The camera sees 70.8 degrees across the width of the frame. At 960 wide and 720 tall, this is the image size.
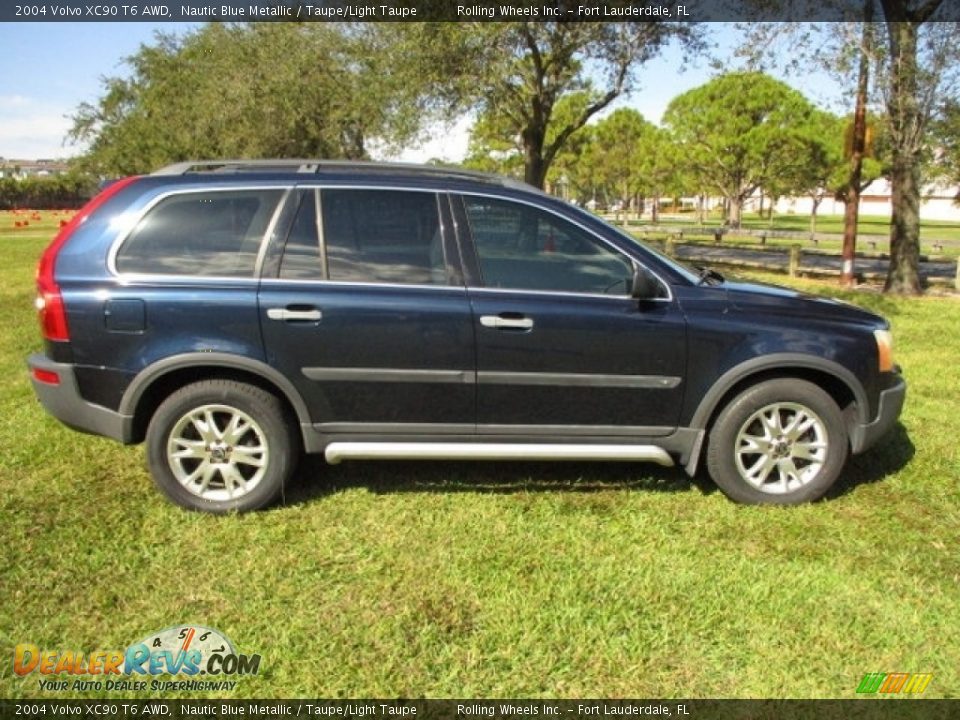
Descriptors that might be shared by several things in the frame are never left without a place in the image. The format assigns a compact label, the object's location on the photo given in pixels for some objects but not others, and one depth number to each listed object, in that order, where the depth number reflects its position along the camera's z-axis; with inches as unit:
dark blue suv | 138.2
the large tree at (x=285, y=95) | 815.1
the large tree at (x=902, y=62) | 430.3
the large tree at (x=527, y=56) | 538.6
